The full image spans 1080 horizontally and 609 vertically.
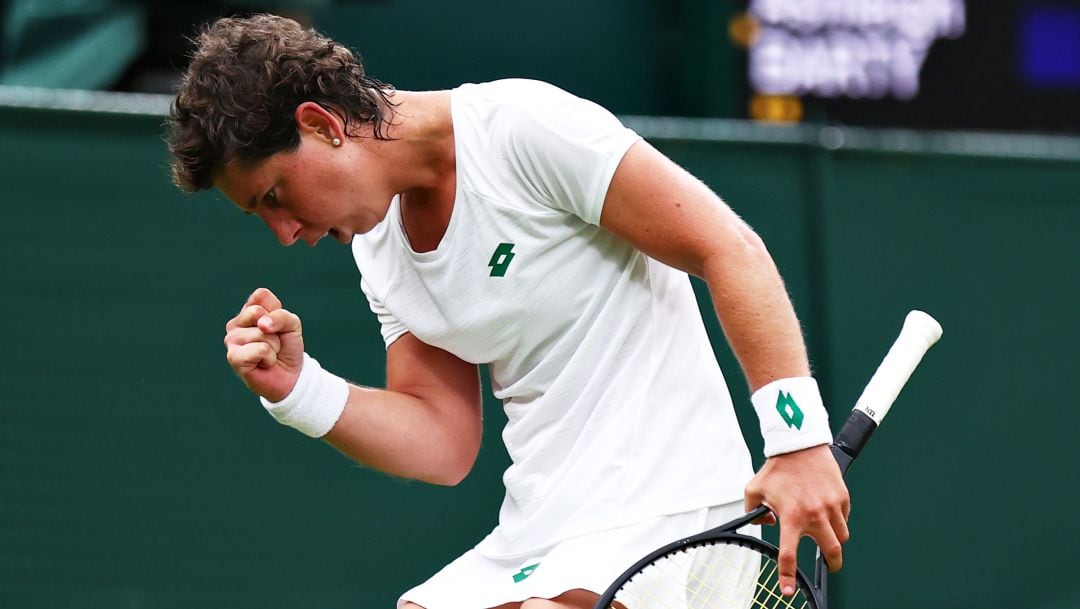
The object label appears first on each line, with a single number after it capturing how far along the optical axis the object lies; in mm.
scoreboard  13234
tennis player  4711
